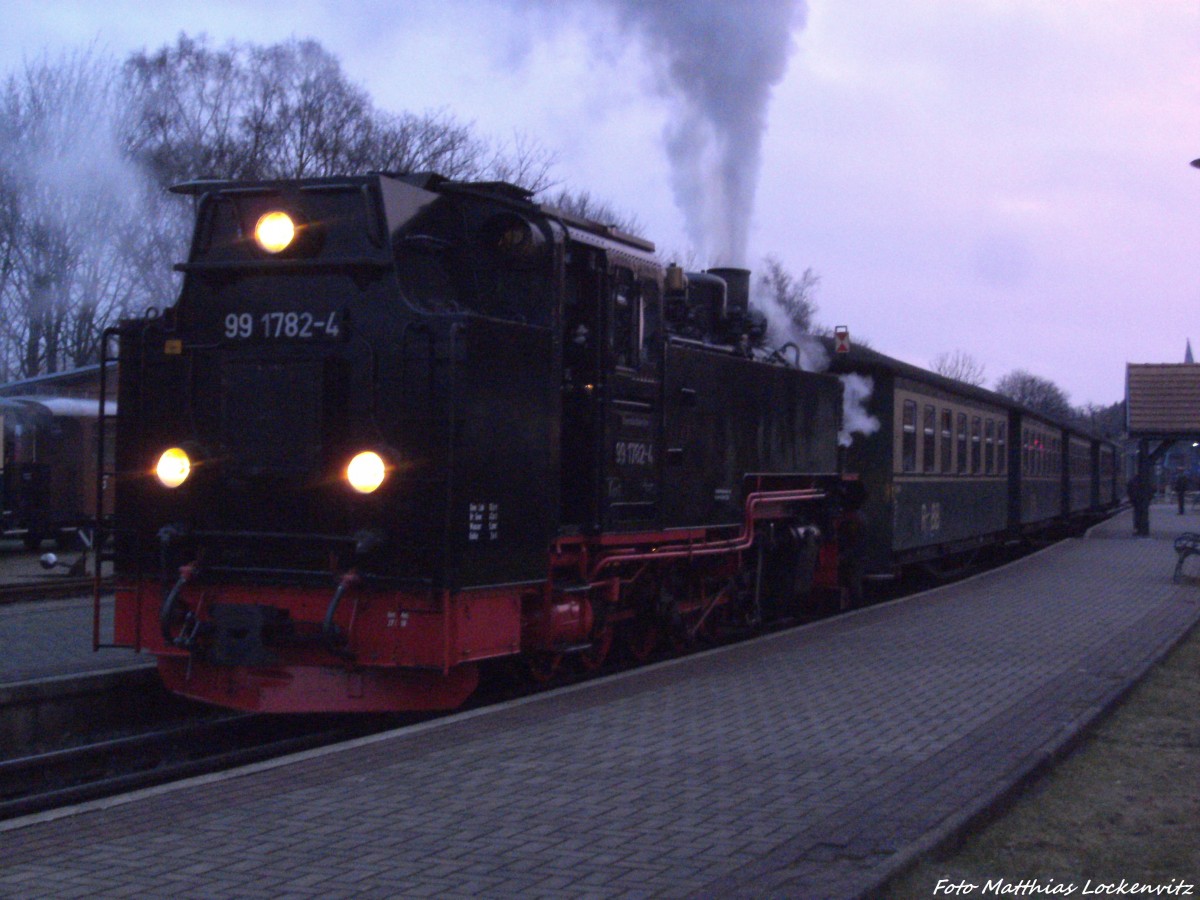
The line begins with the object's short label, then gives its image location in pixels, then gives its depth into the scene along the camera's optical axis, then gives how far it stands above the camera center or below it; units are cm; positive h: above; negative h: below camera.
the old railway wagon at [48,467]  2248 +10
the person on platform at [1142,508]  3153 -66
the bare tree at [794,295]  4761 +718
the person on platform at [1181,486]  5212 -19
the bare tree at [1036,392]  9691 +703
